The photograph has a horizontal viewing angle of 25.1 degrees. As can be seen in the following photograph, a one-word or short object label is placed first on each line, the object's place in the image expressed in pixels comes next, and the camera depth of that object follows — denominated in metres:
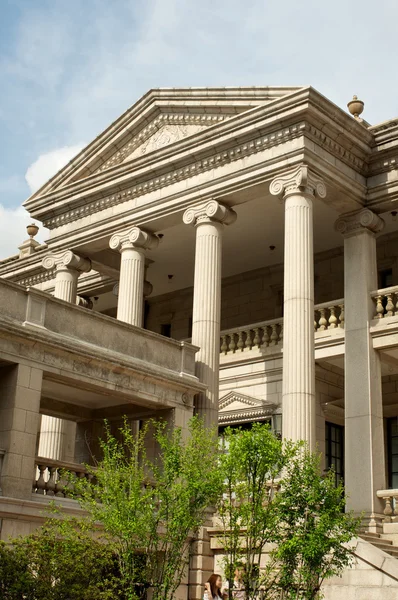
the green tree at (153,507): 15.69
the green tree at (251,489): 16.72
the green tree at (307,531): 16.31
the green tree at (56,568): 15.23
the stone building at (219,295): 21.70
